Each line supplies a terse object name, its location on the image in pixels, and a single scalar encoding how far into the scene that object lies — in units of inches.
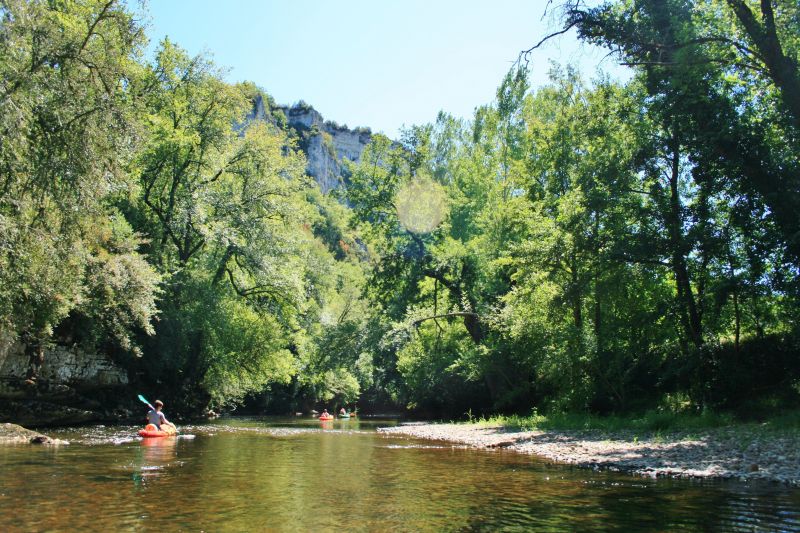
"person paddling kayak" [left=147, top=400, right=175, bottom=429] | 792.5
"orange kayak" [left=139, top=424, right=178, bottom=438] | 748.0
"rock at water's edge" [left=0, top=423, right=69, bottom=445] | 633.6
